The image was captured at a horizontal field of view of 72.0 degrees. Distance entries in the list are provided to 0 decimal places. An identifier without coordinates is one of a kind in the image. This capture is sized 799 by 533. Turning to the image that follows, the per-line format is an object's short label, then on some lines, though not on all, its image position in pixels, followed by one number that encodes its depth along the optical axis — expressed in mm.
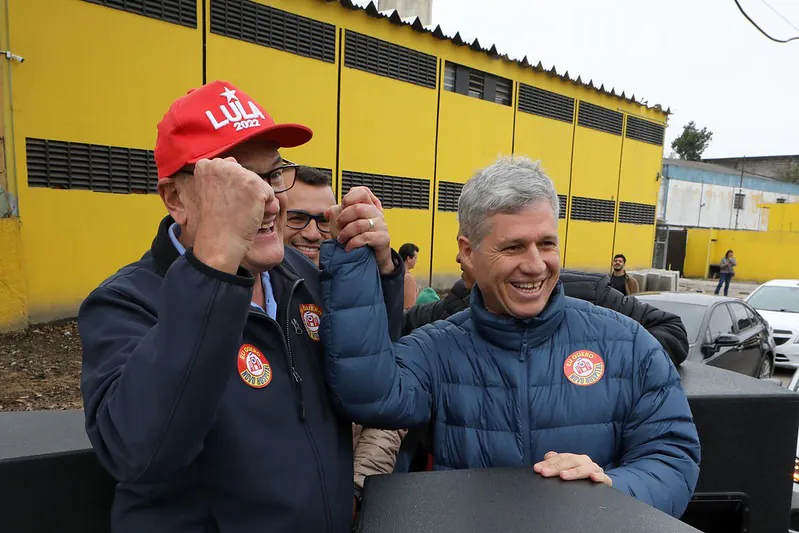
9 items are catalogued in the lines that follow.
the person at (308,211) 2691
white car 8578
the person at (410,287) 4254
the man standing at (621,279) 8414
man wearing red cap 938
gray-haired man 1334
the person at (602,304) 3004
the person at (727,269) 18594
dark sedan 5590
